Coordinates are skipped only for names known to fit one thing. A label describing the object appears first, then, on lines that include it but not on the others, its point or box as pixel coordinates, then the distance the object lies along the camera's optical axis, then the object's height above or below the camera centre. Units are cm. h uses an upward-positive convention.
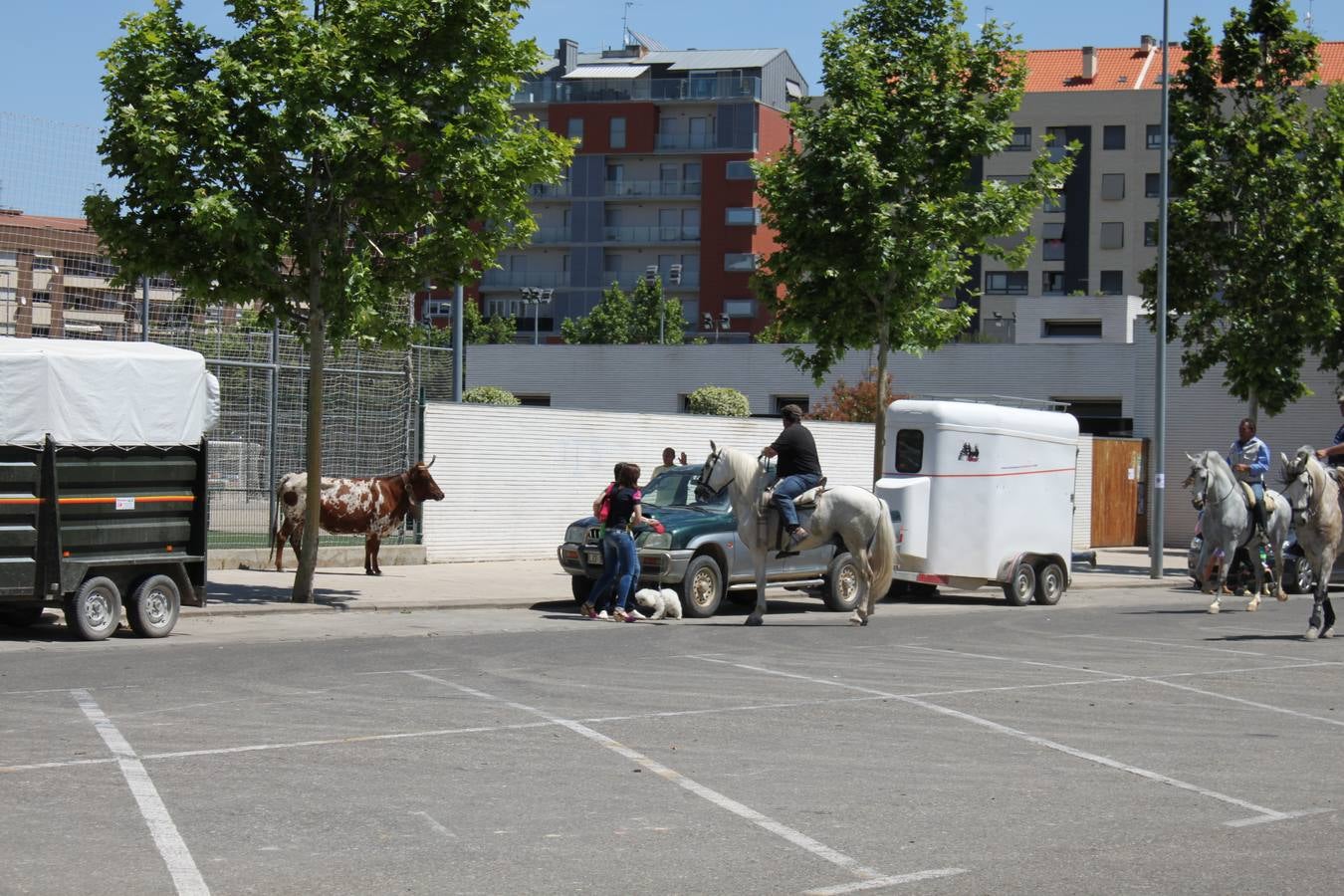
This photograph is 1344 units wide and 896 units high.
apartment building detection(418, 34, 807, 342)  9912 +1699
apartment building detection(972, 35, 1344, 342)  8575 +1498
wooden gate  4000 -53
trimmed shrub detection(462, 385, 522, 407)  5056 +190
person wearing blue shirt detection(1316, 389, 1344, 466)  1951 +29
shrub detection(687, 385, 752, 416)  4675 +174
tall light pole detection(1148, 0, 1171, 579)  2844 +110
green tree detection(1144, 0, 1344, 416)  3028 +512
